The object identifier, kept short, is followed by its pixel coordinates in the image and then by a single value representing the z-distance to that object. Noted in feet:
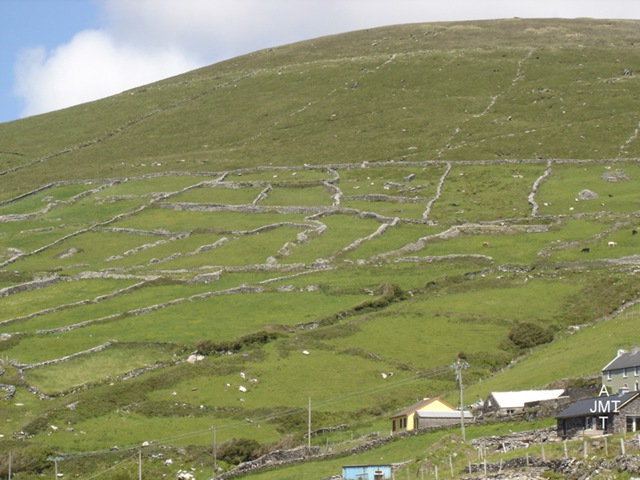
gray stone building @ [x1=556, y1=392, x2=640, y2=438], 141.79
